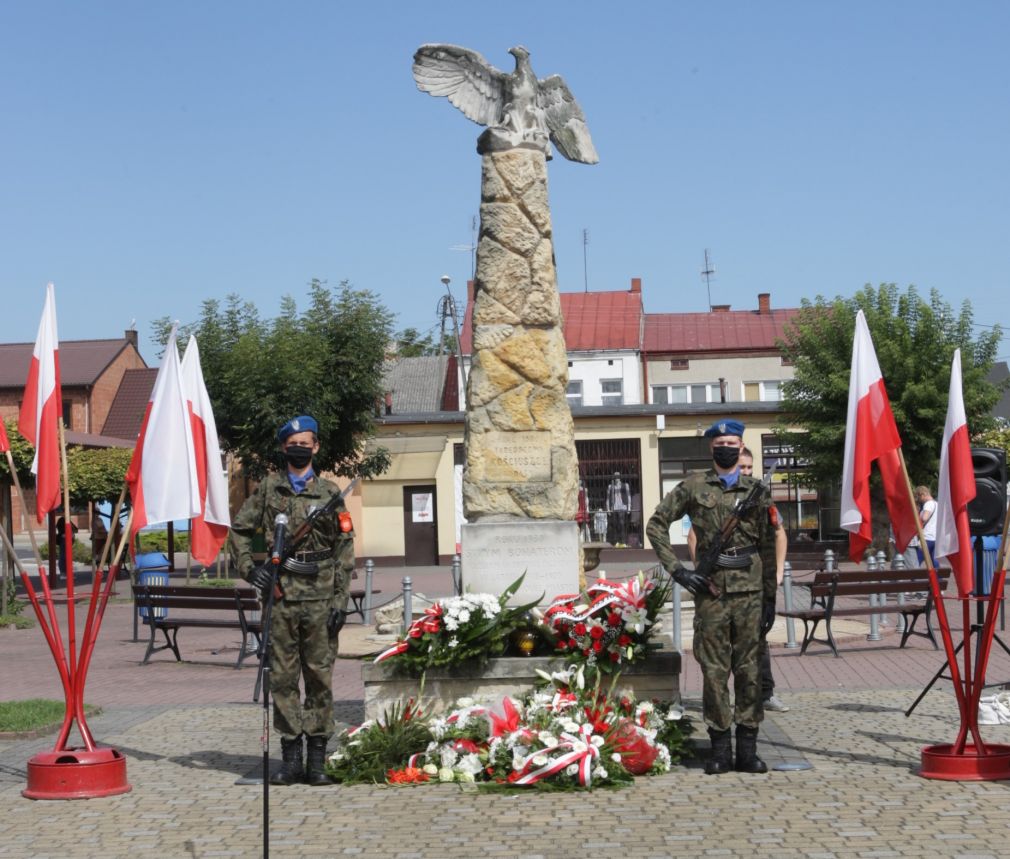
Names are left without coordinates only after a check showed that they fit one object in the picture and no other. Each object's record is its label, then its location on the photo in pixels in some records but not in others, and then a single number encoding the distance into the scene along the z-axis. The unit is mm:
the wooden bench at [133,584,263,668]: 15852
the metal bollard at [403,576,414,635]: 16000
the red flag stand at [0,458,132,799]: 8180
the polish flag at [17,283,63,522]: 8836
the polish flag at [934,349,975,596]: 8672
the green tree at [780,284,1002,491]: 34094
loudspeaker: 14023
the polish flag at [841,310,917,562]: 8883
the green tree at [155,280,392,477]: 36000
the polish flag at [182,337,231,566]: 9383
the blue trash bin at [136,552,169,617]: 20969
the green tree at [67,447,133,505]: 31078
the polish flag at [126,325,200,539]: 8852
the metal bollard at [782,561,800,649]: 16188
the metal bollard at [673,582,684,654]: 15094
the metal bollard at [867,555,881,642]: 16531
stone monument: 11086
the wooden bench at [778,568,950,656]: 15227
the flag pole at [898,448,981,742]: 8227
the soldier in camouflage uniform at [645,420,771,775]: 8391
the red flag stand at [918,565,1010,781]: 8055
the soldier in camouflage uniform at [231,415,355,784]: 8398
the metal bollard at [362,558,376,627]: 20766
